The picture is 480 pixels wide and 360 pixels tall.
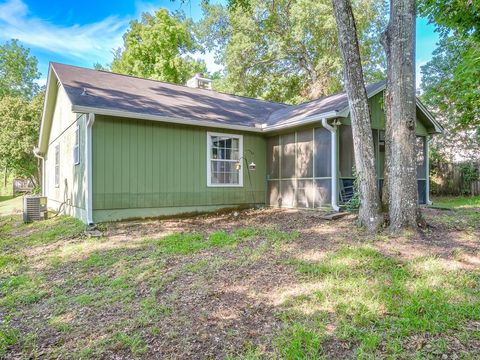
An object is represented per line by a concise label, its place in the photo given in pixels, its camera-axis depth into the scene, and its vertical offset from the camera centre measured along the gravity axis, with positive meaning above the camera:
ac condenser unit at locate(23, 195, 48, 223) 8.65 -0.81
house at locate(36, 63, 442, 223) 7.29 +0.75
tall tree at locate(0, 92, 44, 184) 17.52 +2.74
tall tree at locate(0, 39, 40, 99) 28.89 +10.16
